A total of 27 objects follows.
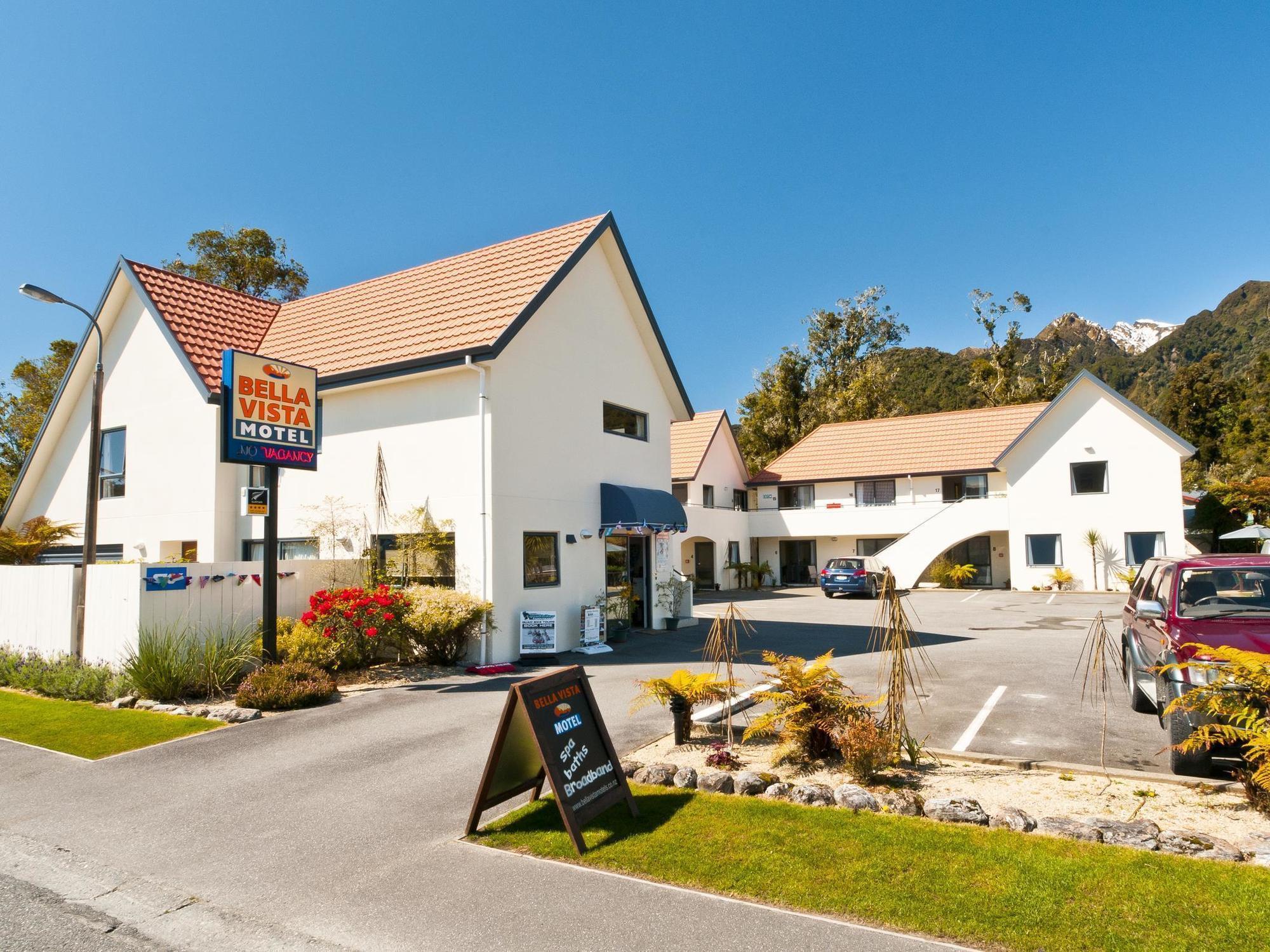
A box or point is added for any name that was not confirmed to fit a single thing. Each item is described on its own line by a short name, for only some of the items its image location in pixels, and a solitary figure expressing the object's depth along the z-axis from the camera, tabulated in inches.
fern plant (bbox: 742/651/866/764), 309.4
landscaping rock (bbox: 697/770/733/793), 285.4
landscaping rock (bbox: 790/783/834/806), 270.1
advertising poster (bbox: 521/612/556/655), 605.9
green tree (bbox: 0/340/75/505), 1217.4
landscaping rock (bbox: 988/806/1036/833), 240.2
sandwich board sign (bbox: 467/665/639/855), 242.4
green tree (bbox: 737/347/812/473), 2118.6
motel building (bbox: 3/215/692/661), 609.3
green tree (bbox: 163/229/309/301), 1464.1
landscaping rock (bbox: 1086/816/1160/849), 226.4
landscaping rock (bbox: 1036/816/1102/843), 232.5
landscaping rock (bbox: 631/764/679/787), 296.0
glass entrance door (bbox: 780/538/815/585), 1612.9
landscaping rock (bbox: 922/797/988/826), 247.9
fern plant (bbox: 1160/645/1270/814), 240.8
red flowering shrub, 533.3
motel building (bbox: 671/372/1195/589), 1259.8
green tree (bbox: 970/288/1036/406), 2103.8
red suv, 298.5
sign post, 486.0
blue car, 1226.6
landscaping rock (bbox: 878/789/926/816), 256.5
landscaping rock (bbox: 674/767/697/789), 291.4
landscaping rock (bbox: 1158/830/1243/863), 216.7
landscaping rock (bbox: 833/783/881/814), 261.7
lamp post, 543.2
